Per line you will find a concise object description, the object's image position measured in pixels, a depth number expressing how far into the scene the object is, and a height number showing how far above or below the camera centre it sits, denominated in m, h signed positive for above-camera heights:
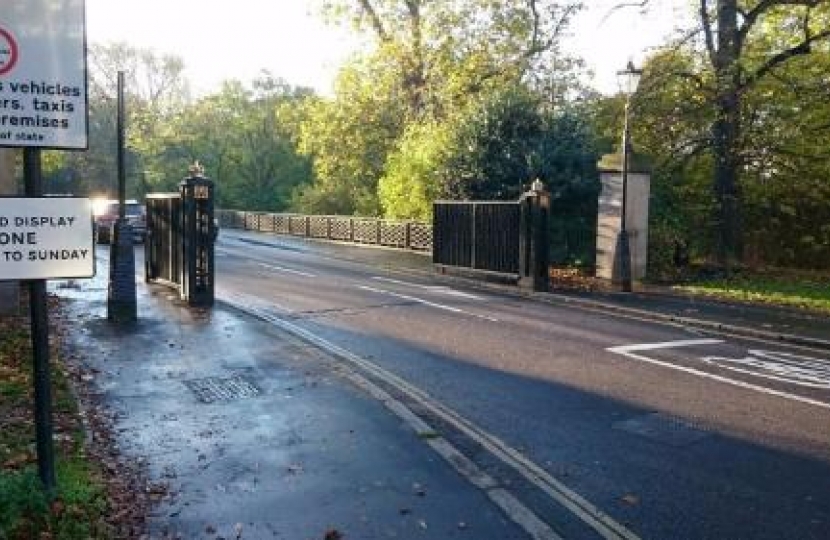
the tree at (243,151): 54.62 +3.20
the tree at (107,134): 53.46 +4.21
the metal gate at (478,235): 19.92 -0.84
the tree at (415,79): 28.42 +4.73
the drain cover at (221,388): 8.57 -2.12
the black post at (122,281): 13.07 -1.40
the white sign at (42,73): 4.79 +0.74
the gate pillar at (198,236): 14.66 -0.74
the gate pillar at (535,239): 18.59 -0.81
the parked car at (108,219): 30.84 -0.94
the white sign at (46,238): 4.77 -0.27
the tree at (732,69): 20.52 +3.62
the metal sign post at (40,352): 4.96 -0.99
